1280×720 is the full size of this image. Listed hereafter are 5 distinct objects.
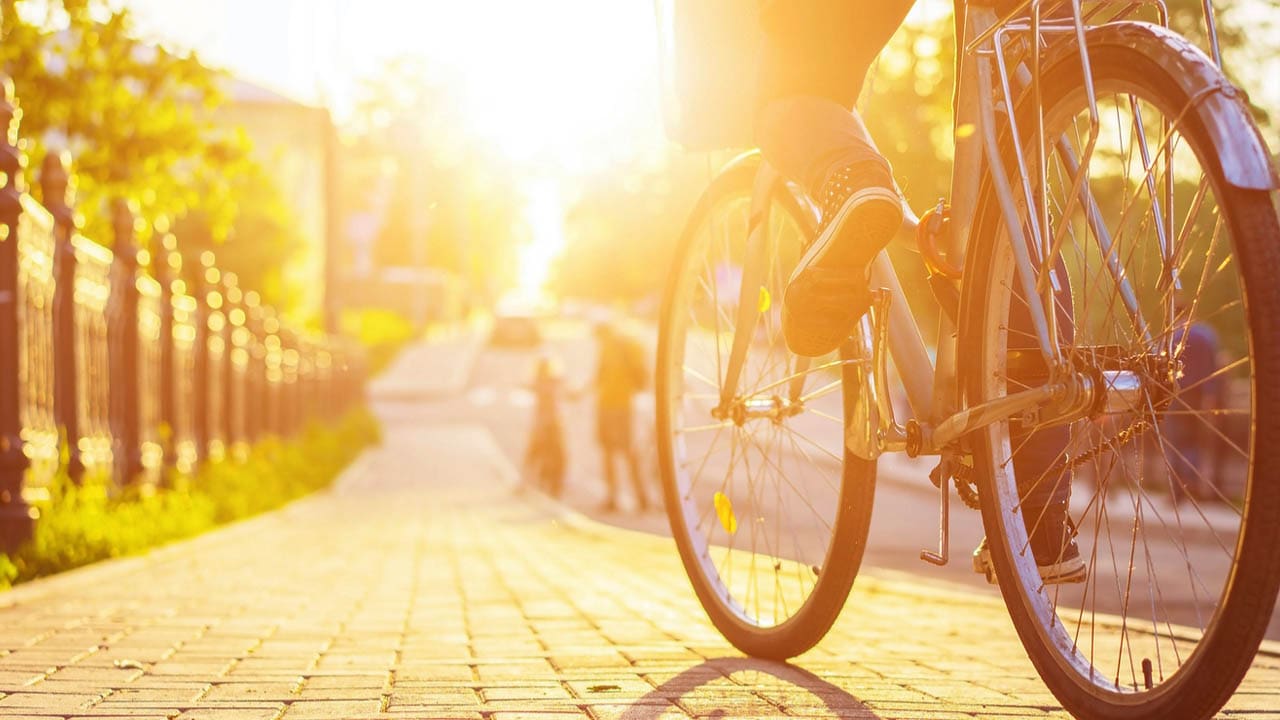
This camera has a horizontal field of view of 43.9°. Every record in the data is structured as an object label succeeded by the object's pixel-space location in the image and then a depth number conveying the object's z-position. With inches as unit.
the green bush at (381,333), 2126.0
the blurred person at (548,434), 735.1
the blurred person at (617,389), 655.8
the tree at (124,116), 472.1
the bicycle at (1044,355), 77.7
